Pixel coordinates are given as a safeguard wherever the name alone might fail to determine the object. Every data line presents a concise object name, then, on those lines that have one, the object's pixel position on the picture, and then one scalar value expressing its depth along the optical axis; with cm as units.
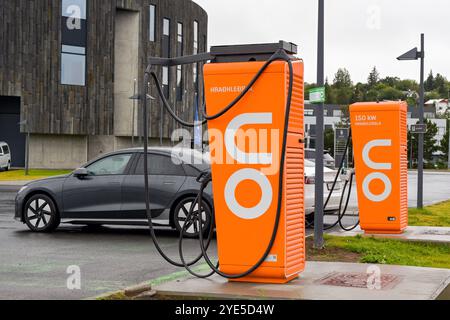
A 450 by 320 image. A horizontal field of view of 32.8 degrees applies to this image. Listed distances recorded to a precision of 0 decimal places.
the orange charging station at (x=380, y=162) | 1222
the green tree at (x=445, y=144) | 9938
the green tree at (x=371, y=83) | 19394
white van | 4612
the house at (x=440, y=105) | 18995
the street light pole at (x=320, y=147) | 1049
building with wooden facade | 4825
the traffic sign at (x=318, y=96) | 1025
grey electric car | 1277
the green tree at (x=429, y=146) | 9406
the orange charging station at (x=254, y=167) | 700
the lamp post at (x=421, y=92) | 1802
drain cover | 695
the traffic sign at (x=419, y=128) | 1847
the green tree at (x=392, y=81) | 17679
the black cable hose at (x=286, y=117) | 688
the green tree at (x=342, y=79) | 18375
